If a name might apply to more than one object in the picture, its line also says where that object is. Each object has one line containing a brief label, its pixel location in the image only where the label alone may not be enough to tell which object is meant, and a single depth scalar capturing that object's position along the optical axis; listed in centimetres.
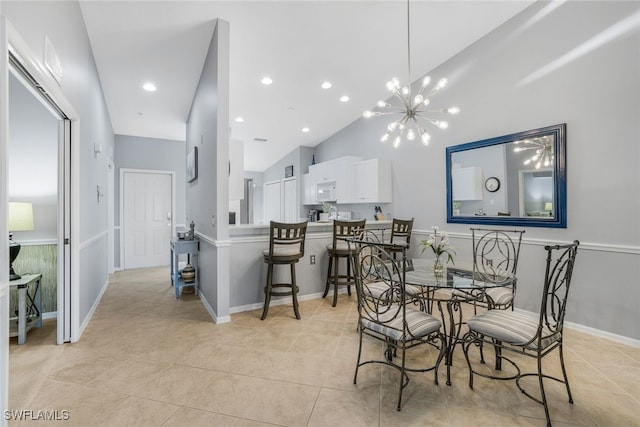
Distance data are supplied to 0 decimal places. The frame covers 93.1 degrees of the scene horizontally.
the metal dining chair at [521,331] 173
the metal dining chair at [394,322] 185
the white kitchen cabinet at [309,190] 683
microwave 614
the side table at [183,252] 410
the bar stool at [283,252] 317
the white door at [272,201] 845
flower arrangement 229
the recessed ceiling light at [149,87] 424
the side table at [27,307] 265
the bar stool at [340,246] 365
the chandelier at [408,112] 292
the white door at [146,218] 612
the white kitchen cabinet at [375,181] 513
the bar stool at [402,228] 411
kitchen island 341
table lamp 267
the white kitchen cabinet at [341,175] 580
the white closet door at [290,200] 761
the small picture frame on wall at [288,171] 768
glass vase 226
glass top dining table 196
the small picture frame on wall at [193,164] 454
